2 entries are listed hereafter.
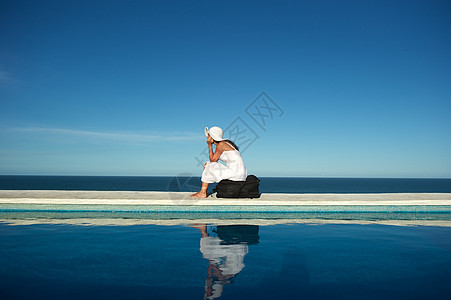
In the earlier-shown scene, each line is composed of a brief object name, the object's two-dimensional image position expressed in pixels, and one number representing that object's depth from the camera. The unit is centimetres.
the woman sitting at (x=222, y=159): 745
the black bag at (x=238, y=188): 776
